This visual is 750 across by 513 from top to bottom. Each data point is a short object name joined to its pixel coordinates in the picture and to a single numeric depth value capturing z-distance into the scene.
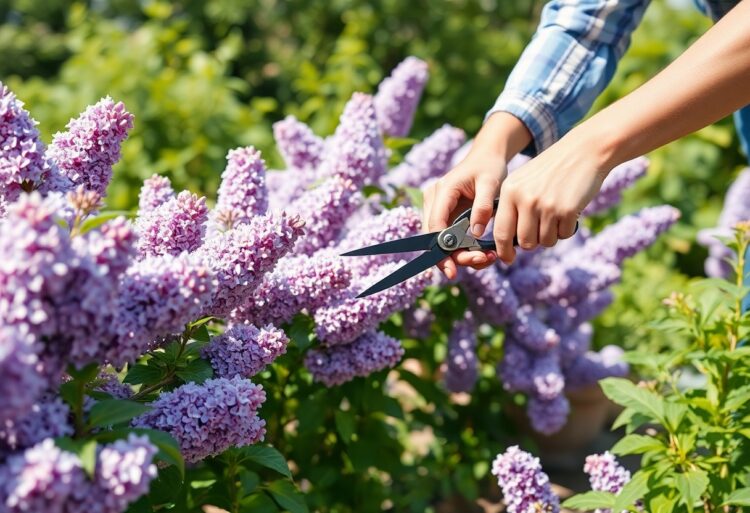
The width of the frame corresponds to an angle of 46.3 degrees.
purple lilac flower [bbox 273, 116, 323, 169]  2.40
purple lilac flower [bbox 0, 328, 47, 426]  0.93
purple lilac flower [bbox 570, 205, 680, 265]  2.62
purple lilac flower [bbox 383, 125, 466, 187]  2.59
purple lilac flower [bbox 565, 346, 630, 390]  2.97
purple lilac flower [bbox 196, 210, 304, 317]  1.37
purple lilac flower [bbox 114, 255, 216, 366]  1.09
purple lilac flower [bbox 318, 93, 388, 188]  2.12
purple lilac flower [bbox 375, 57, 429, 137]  2.59
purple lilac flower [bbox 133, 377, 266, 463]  1.22
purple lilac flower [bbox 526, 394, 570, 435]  2.75
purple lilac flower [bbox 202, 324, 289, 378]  1.43
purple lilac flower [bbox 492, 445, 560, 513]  1.54
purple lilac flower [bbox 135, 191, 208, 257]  1.41
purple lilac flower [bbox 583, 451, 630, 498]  1.68
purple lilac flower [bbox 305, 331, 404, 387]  1.80
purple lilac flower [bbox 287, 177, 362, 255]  1.91
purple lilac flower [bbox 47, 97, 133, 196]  1.41
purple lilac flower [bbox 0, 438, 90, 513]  0.94
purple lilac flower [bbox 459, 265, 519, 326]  2.40
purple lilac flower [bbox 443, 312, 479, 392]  2.59
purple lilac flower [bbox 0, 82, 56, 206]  1.28
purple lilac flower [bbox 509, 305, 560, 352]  2.68
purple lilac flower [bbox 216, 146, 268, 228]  1.73
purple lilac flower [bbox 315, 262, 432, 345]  1.71
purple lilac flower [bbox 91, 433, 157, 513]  0.99
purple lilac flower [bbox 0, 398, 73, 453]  1.04
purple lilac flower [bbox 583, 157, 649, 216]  2.68
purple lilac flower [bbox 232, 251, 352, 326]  1.64
